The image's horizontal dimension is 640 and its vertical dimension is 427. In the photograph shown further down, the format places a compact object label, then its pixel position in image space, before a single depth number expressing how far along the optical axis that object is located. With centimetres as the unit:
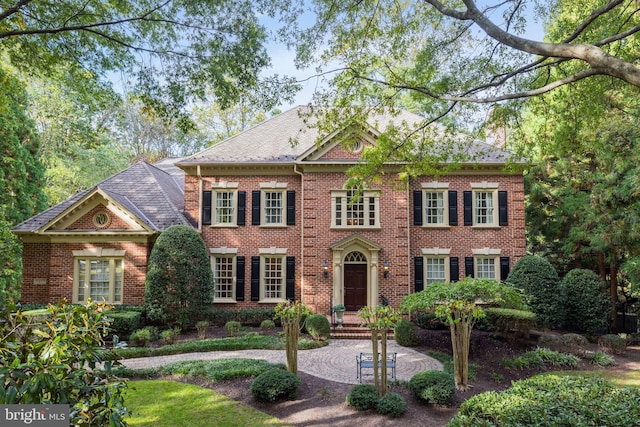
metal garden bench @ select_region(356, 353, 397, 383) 896
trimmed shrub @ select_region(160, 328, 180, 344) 1341
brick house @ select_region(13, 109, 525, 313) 1602
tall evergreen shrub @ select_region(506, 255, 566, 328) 1484
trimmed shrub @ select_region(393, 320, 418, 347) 1321
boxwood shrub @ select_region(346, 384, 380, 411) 752
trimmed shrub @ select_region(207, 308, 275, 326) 1642
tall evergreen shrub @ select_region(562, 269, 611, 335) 1487
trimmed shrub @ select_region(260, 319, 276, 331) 1561
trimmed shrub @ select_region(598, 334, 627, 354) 1302
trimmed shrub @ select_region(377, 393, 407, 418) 728
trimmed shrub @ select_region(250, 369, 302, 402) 781
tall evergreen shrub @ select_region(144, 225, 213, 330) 1446
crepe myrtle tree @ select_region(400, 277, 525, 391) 873
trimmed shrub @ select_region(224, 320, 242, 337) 1456
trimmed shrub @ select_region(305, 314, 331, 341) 1365
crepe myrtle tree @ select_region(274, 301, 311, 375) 897
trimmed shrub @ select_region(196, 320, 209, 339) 1414
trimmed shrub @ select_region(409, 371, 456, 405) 770
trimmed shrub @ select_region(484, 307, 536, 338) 1267
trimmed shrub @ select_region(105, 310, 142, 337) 1355
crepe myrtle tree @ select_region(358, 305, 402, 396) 790
